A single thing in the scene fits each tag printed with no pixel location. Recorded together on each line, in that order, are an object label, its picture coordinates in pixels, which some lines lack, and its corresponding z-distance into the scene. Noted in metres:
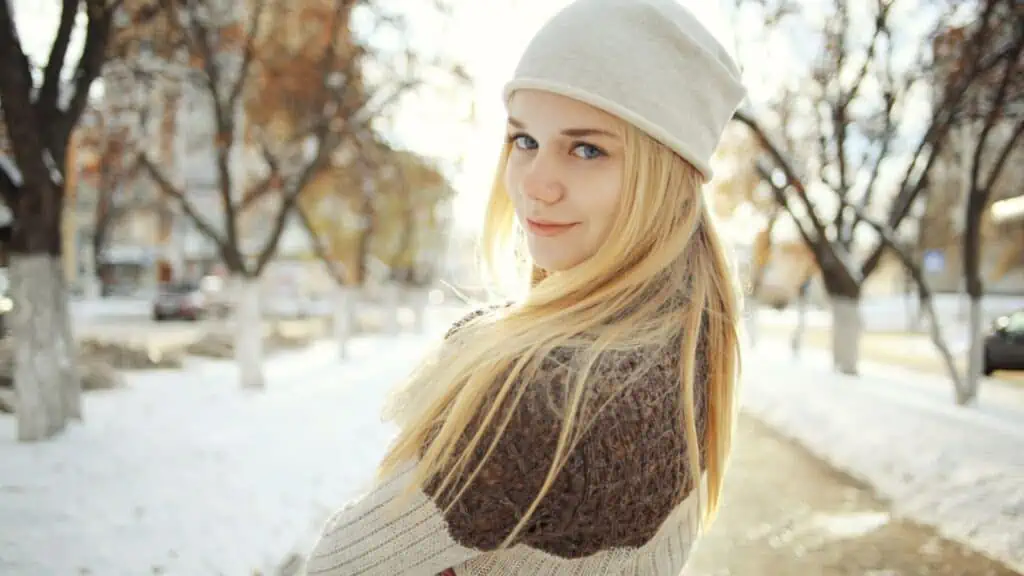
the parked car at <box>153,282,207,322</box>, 26.95
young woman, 0.86
